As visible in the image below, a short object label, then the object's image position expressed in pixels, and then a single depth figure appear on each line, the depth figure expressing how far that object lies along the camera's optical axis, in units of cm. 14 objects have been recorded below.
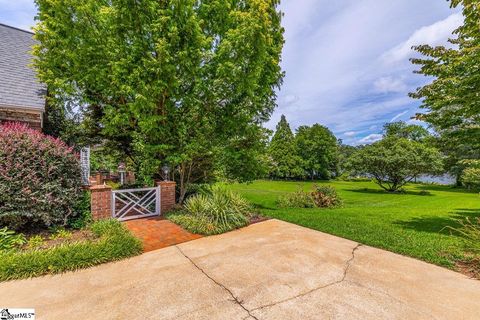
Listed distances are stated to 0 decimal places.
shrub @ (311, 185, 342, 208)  1097
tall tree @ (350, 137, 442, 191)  2075
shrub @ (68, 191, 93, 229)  620
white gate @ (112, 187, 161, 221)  749
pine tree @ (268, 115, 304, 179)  3693
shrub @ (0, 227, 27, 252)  465
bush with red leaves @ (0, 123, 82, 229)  516
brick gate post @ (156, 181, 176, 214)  805
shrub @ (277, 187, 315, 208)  1070
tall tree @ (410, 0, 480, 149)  570
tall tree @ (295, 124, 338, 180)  3828
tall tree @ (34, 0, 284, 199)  675
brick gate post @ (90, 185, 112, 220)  642
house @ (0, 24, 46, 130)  736
